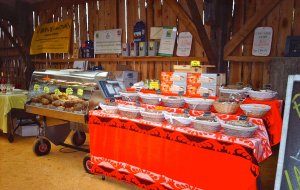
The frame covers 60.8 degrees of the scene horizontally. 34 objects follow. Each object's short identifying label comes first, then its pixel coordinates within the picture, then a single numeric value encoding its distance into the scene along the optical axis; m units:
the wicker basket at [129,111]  3.07
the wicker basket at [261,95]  3.10
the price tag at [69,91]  4.25
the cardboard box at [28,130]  5.71
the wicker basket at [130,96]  3.58
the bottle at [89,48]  7.18
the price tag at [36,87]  4.63
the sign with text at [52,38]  7.71
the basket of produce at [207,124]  2.43
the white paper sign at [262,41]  4.54
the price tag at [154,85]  3.84
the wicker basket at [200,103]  2.95
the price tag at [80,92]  4.11
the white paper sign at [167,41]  5.61
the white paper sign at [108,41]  6.61
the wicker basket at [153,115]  2.87
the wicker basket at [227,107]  2.77
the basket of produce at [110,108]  3.31
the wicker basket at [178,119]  2.65
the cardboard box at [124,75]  5.73
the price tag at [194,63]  3.56
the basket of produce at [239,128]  2.24
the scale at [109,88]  3.71
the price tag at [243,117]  2.52
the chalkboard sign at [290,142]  1.70
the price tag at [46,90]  4.54
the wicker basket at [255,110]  2.66
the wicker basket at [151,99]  3.33
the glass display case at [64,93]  3.87
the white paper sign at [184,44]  5.45
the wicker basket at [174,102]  3.13
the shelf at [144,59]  5.38
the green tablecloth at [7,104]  5.29
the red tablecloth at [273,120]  2.81
